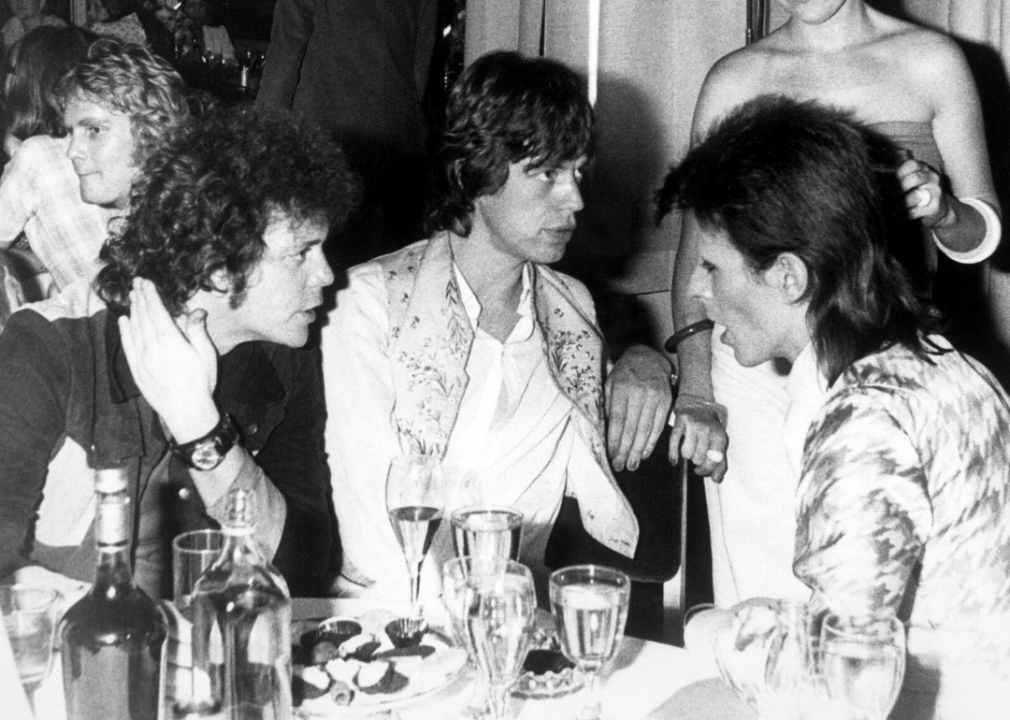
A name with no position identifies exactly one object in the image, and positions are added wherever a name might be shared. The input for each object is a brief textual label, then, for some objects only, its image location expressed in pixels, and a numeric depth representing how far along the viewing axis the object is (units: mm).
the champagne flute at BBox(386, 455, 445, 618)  1192
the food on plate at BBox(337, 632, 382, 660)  1041
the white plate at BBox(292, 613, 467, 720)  957
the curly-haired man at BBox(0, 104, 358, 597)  1429
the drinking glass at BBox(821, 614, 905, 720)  821
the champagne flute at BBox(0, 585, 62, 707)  914
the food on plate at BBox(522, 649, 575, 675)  1063
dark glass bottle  864
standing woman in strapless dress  1945
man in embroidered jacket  1908
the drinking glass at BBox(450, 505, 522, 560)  1089
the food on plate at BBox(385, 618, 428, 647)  1075
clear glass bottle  916
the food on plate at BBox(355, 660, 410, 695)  984
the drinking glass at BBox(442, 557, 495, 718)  953
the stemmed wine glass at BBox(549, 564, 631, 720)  904
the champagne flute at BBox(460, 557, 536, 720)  879
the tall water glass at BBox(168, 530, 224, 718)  975
